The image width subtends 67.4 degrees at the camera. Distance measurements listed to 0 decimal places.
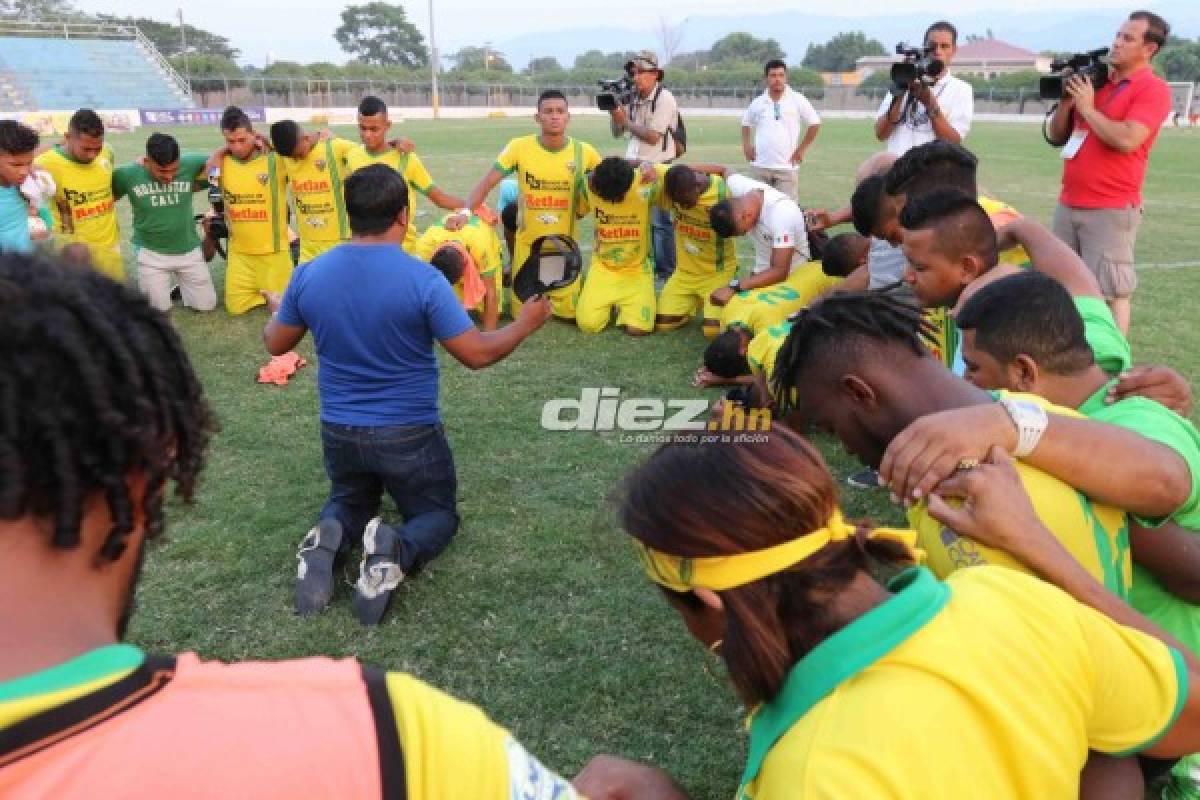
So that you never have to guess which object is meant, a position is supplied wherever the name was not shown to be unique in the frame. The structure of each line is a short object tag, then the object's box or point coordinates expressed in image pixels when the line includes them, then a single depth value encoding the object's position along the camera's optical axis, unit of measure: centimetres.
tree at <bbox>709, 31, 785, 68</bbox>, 9300
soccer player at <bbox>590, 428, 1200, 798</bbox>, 134
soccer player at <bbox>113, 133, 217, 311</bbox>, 834
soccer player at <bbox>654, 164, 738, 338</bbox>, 769
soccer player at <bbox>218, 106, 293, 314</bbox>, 851
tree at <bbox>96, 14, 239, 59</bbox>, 7375
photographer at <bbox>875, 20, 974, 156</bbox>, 796
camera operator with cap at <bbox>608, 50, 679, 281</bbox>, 934
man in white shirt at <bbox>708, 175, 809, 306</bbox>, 703
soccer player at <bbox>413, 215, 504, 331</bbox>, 695
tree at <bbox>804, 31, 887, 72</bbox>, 9600
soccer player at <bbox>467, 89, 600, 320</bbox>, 842
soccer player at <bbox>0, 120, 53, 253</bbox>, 702
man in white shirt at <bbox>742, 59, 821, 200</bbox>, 1052
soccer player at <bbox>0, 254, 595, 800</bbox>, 85
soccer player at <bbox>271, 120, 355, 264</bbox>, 855
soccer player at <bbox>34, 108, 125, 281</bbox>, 788
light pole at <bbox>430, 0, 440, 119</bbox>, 4974
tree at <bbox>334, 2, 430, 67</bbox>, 9956
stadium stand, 4612
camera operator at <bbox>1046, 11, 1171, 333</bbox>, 604
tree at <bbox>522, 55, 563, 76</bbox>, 10910
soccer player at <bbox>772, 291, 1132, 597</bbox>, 209
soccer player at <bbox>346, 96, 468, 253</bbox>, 841
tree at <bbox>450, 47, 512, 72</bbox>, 9969
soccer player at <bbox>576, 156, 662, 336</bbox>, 785
